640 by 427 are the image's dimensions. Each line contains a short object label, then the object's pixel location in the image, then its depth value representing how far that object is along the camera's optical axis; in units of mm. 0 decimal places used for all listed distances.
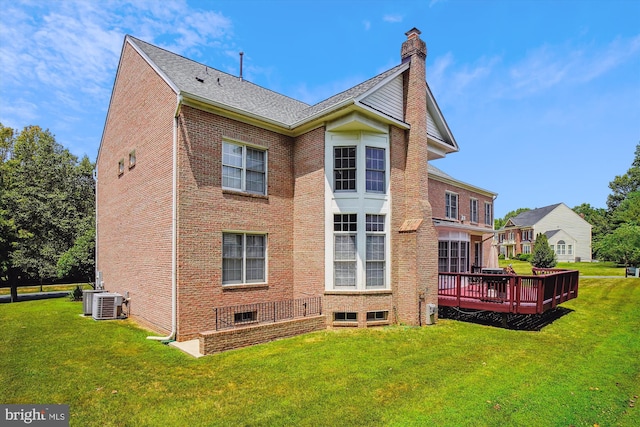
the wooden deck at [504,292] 11234
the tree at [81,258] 21203
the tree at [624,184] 61844
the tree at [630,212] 46031
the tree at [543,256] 34156
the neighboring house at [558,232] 52688
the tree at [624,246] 34156
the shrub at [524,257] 51281
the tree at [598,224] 58375
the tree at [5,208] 21906
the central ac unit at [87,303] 13719
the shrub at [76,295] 19750
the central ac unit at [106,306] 12586
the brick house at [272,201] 10320
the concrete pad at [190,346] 8539
